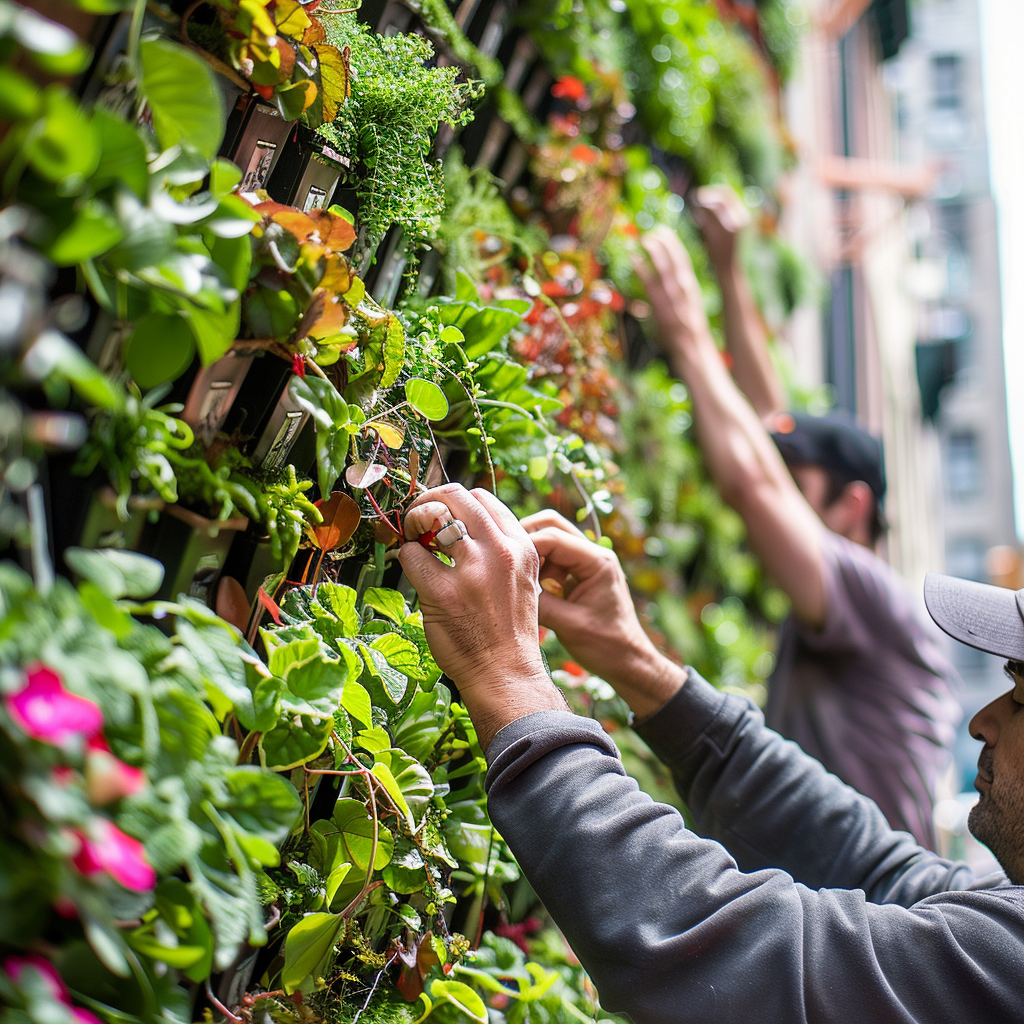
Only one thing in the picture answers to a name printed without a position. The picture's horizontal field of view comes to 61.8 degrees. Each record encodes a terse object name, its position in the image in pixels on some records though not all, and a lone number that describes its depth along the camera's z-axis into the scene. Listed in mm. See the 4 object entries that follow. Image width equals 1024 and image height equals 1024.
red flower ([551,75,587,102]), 1651
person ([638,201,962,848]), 2033
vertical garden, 485
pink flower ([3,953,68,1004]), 446
